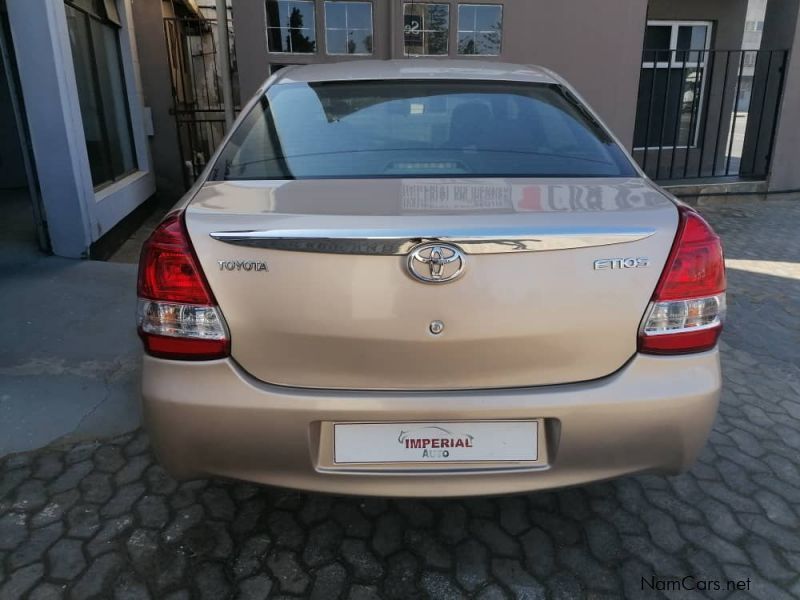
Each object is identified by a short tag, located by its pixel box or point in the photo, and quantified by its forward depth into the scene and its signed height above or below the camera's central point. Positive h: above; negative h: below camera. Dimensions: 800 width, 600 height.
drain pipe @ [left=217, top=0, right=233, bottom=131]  6.52 +0.30
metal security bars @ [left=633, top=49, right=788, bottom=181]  8.30 -0.36
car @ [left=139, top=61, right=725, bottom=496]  1.63 -0.64
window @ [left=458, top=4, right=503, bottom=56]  6.98 +0.67
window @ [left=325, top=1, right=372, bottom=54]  6.66 +0.67
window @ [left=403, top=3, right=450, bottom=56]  6.81 +0.66
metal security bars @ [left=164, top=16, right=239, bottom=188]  8.11 +0.14
